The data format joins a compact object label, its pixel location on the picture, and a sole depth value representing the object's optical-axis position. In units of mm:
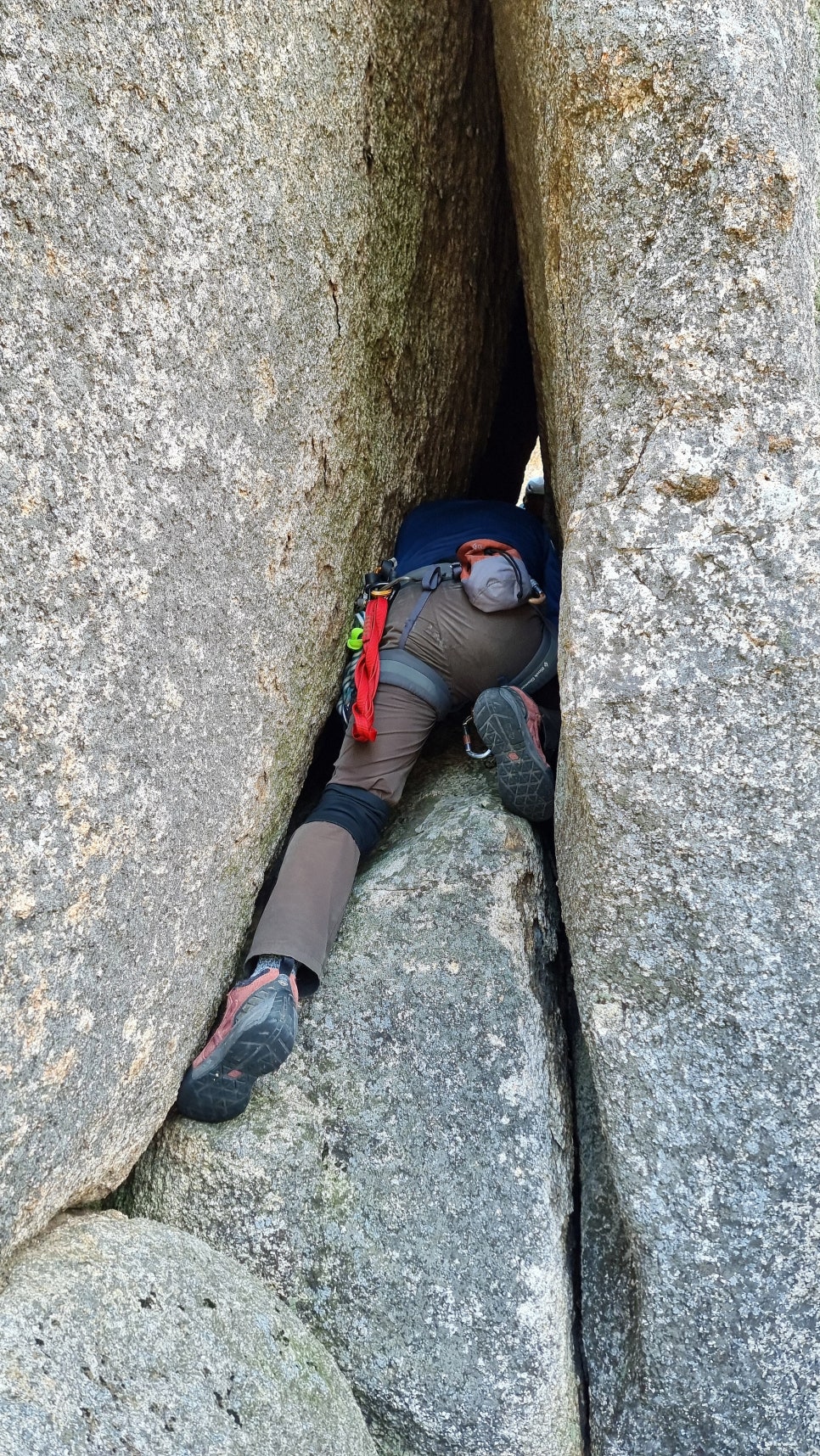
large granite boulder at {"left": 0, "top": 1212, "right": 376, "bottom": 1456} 2361
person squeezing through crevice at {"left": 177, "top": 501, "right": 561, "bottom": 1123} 3340
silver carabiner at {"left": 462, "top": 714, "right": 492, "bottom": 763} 3887
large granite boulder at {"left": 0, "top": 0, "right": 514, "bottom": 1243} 2447
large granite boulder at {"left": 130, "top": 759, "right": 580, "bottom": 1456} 2996
